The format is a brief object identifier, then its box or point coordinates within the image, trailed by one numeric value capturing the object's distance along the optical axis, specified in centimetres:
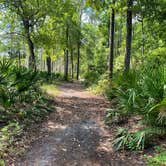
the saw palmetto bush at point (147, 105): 364
